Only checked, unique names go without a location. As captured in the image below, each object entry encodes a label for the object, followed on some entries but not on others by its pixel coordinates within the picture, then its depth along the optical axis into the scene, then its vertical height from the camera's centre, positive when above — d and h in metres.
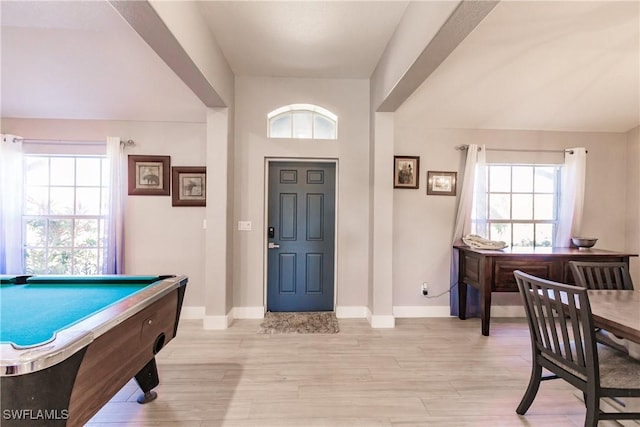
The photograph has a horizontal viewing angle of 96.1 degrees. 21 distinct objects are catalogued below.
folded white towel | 3.26 -0.33
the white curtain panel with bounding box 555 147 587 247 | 3.63 +0.26
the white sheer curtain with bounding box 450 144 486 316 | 3.56 +0.20
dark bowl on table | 3.41 -0.33
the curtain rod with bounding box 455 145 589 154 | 3.68 +0.83
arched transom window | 3.63 +1.14
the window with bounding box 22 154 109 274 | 3.53 -0.03
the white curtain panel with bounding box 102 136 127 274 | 3.37 -0.06
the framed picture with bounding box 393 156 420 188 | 3.63 +0.53
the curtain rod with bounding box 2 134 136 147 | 3.43 +0.85
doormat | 3.11 -1.26
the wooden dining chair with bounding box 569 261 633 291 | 2.25 -0.48
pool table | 0.95 -0.52
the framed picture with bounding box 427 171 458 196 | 3.66 +0.39
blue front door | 3.62 -0.29
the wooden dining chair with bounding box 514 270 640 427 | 1.45 -0.82
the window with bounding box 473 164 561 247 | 3.83 +0.15
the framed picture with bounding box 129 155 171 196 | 3.51 +0.45
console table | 3.08 -0.56
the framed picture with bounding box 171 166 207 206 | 3.53 +0.33
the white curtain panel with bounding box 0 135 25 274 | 3.28 +0.07
